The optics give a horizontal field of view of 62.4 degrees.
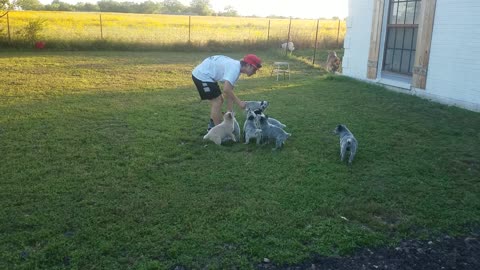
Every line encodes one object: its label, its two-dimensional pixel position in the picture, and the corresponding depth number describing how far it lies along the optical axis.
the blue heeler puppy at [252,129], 5.70
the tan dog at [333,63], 14.95
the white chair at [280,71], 12.96
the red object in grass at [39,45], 17.25
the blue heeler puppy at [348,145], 5.06
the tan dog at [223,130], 5.69
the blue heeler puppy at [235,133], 5.83
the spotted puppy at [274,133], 5.61
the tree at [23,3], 17.66
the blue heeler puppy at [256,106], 6.18
